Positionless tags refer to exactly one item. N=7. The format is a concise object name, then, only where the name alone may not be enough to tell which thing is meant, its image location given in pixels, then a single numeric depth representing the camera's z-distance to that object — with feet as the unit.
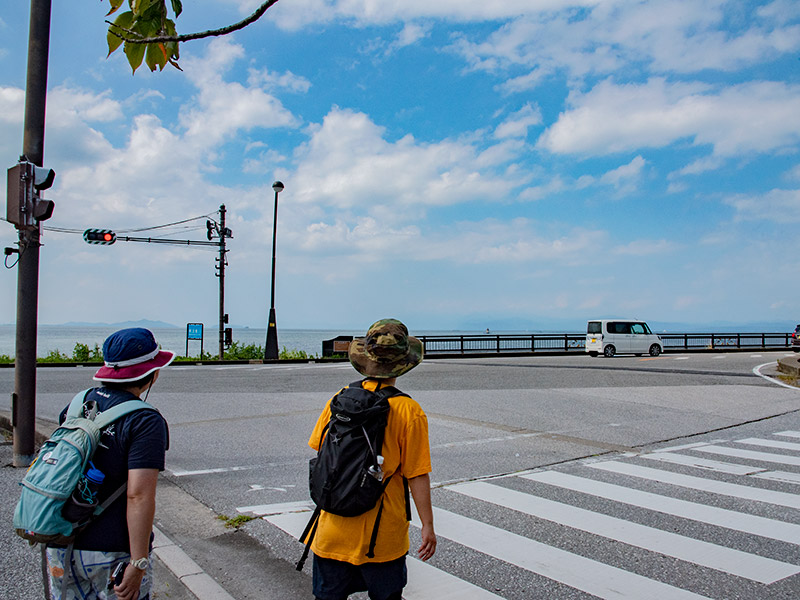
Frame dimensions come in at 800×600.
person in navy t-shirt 8.13
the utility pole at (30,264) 23.73
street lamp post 95.50
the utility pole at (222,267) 111.24
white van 109.50
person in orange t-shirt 8.89
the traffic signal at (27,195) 23.39
